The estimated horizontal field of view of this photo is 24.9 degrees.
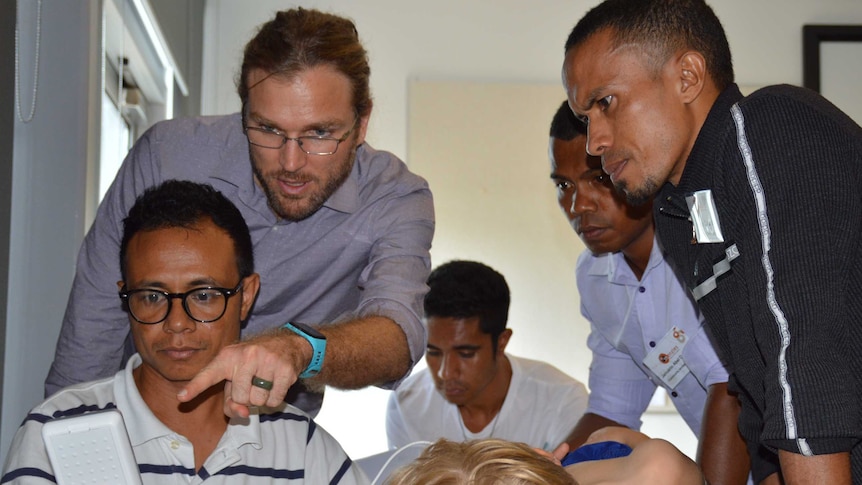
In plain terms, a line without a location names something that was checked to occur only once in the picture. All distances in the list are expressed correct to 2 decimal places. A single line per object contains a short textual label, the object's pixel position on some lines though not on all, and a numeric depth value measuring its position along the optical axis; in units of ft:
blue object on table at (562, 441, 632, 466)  6.97
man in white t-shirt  10.54
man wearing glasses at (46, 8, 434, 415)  7.53
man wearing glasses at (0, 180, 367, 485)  7.23
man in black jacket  6.20
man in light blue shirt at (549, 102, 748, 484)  8.31
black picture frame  14.84
